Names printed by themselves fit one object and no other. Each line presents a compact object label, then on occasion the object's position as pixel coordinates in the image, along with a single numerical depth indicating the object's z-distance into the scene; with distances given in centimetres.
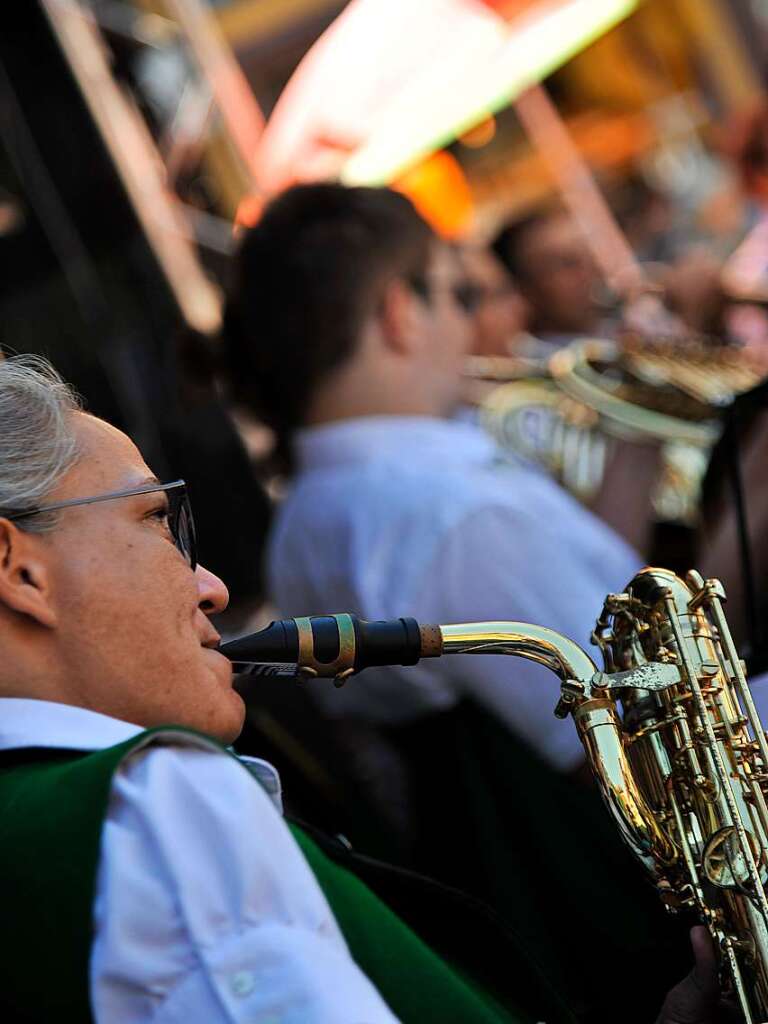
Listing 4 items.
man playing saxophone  207
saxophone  226
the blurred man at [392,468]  276
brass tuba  318
